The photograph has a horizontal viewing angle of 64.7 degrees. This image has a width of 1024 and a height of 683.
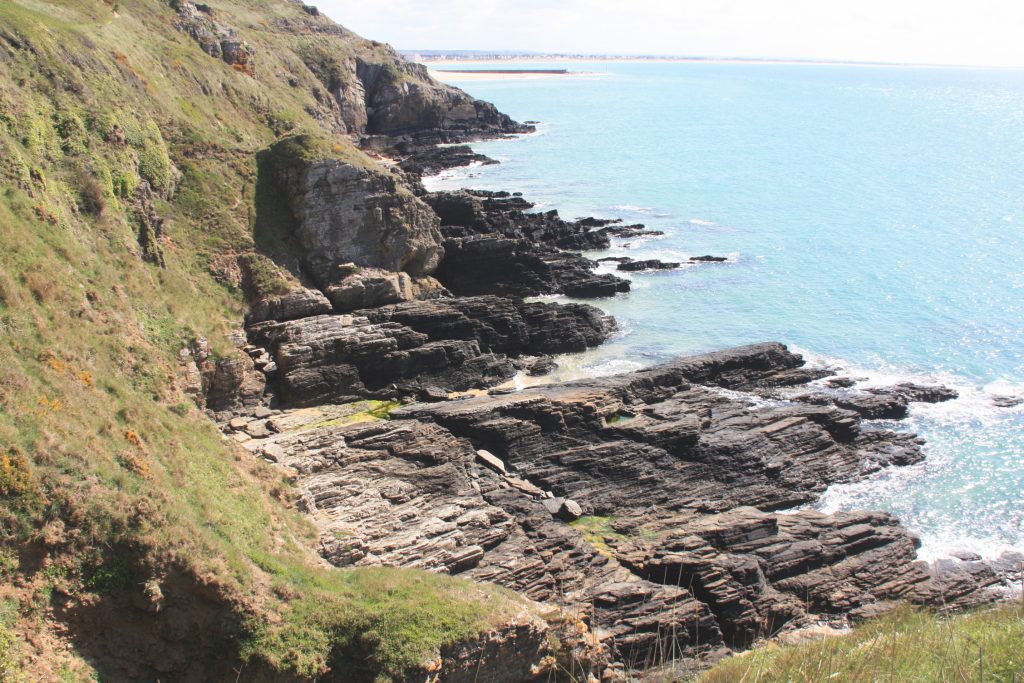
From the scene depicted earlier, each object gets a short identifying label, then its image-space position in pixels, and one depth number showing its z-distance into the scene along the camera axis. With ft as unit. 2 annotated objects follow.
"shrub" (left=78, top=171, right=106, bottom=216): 97.45
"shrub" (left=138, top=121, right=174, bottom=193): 118.93
